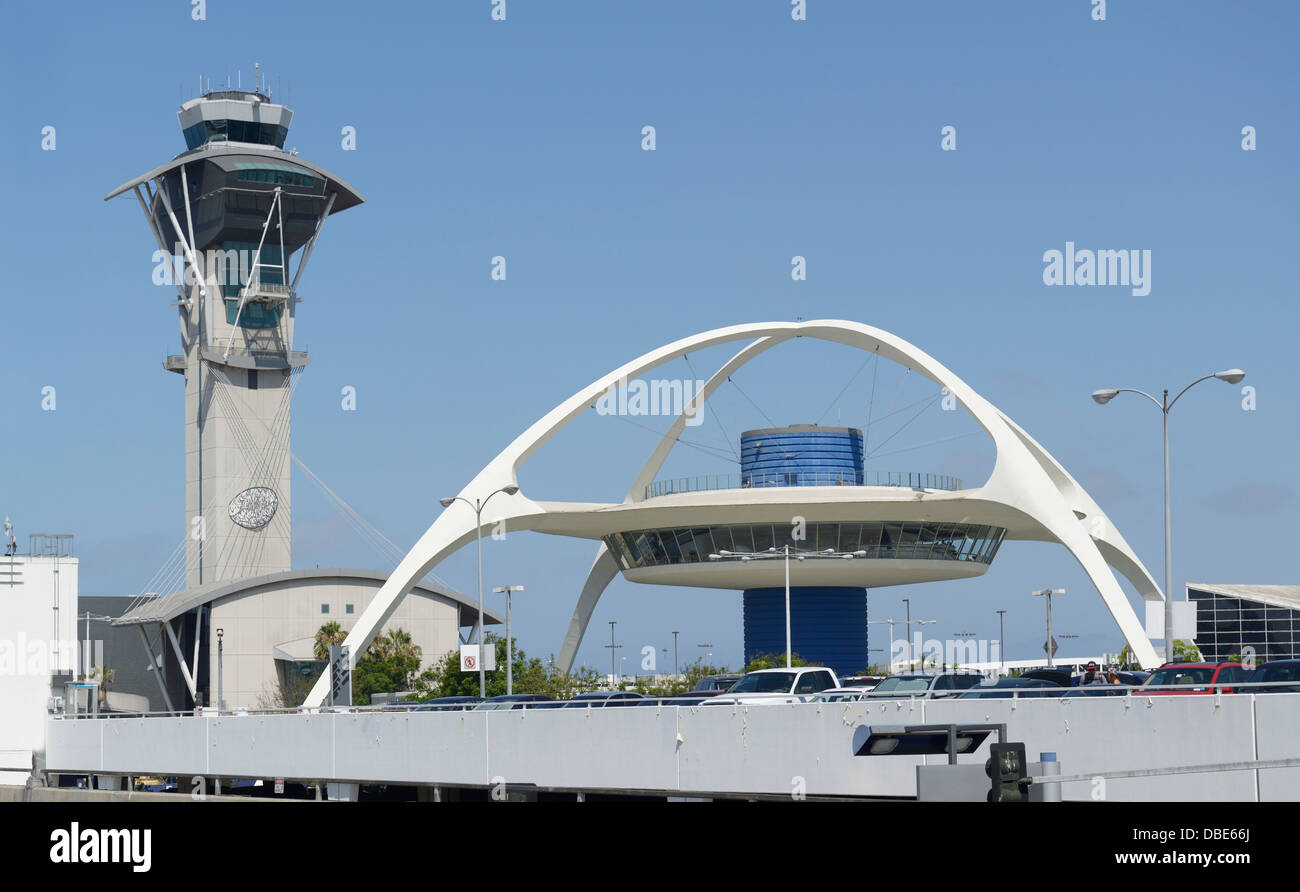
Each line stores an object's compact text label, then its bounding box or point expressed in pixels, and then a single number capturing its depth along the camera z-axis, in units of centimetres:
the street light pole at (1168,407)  4203
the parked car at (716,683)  4812
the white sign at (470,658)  5562
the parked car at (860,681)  4987
